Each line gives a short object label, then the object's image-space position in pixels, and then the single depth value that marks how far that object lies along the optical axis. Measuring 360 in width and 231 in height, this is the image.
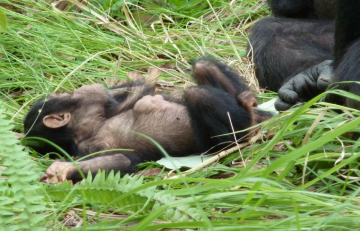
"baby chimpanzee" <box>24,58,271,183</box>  5.15
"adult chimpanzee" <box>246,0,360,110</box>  5.14
